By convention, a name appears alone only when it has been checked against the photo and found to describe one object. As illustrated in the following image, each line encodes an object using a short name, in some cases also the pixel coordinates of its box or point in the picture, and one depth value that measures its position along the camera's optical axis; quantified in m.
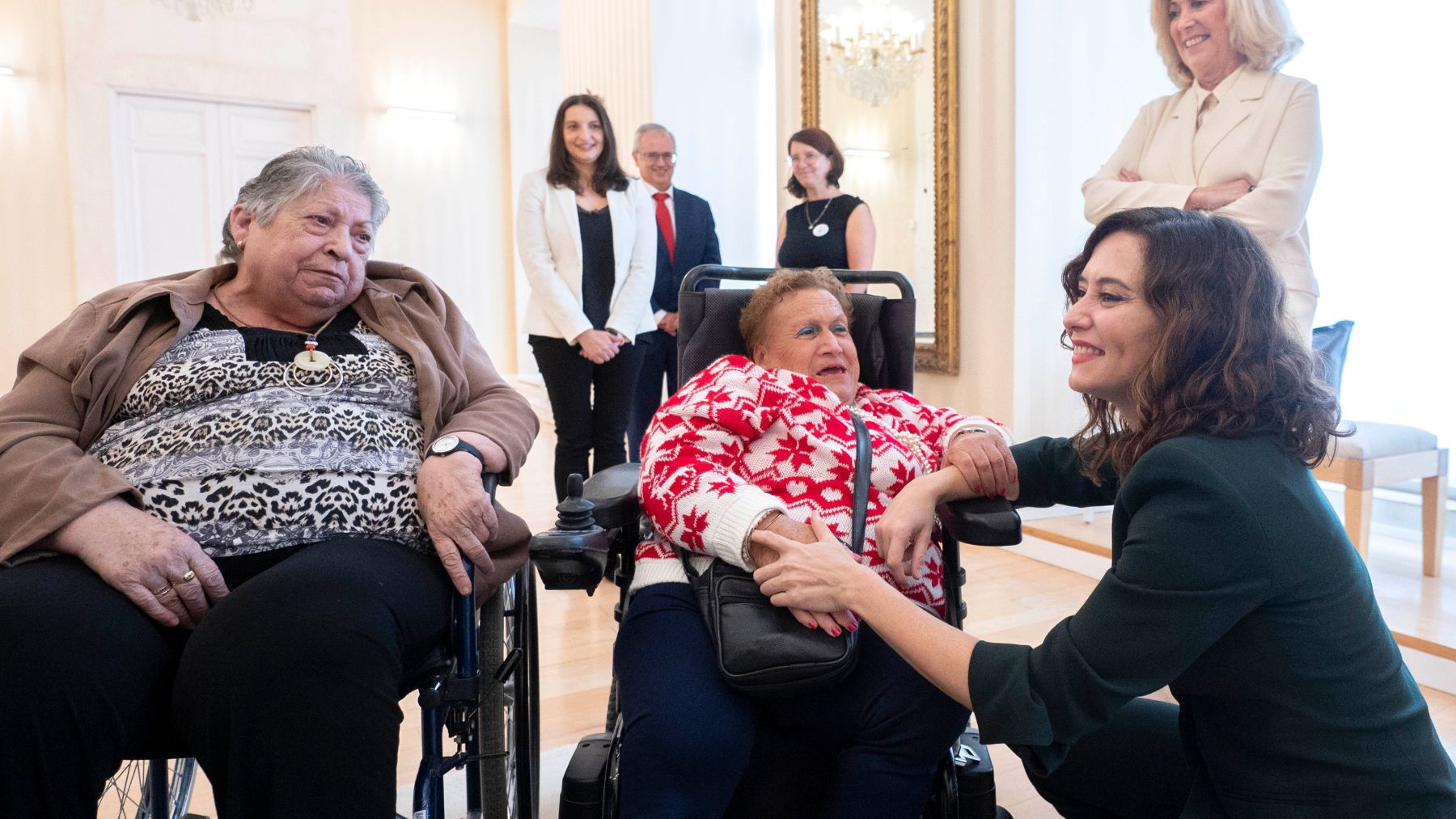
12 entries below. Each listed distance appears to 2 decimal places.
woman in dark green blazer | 0.88
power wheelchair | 1.14
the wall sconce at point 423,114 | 8.32
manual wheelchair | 1.26
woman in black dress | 3.64
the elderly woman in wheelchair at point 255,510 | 1.04
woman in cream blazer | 2.12
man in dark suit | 3.56
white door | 7.11
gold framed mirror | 3.93
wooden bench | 2.68
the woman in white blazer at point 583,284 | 3.13
